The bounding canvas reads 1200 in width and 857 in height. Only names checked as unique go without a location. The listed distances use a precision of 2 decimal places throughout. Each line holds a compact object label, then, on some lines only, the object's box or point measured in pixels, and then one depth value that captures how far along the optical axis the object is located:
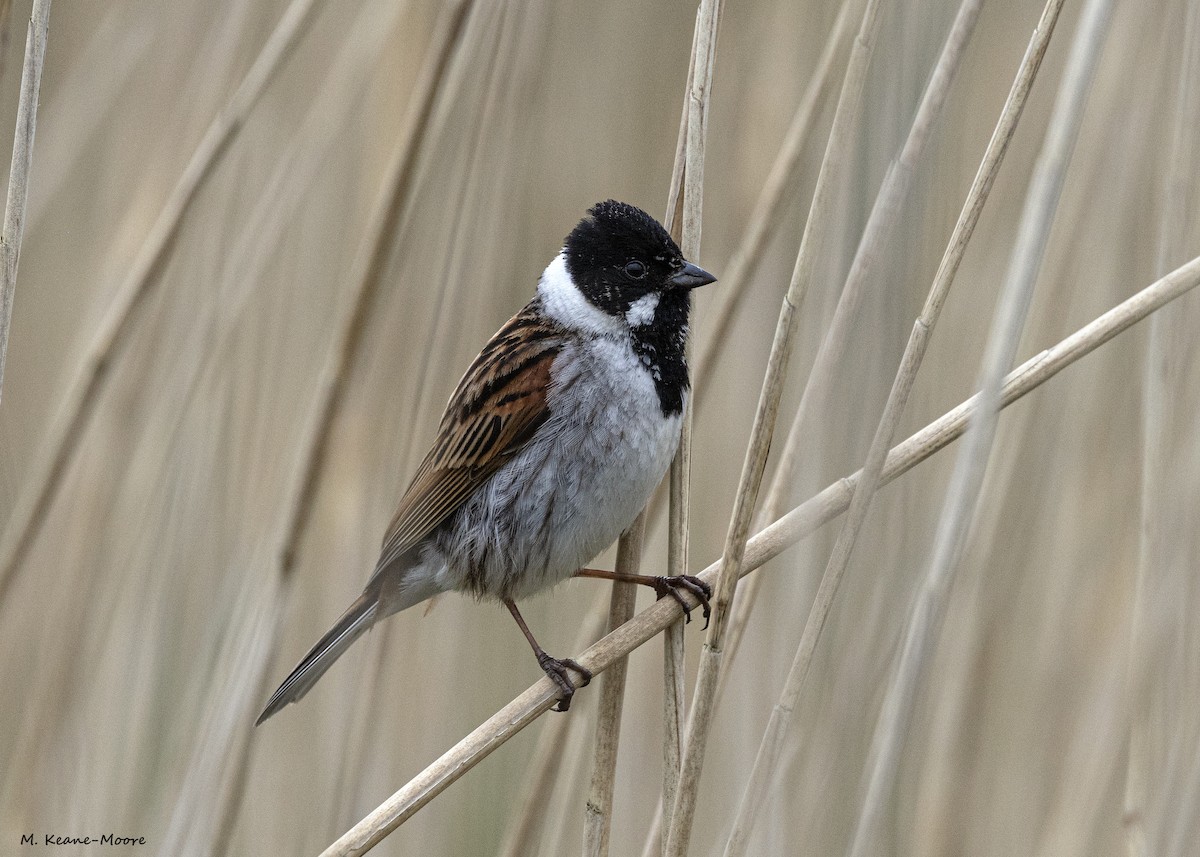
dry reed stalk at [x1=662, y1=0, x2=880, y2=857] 3.05
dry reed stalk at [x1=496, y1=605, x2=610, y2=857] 4.30
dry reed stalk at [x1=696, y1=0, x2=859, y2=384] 4.18
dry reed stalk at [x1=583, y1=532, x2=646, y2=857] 3.80
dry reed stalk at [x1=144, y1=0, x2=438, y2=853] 4.21
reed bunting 4.68
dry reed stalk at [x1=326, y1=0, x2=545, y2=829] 4.66
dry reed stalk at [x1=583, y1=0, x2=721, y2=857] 3.67
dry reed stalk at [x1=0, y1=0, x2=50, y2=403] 3.25
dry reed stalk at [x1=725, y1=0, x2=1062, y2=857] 3.13
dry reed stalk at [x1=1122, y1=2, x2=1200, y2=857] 4.14
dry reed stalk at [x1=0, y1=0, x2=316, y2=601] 4.28
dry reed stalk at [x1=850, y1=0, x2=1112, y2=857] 2.84
